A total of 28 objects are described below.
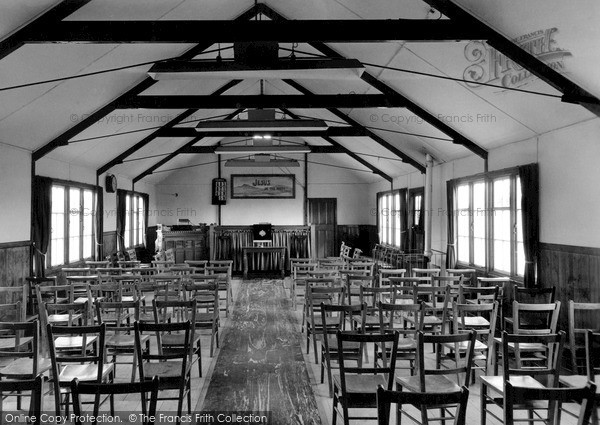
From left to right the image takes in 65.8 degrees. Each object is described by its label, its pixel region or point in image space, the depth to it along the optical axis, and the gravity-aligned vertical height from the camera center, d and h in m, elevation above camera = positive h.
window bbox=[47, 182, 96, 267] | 8.86 +0.10
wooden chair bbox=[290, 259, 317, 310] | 8.05 -1.04
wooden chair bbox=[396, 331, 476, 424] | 3.03 -1.04
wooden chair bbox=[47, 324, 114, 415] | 3.15 -1.08
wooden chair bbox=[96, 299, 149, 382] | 4.11 -1.09
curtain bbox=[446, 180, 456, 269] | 9.48 +0.00
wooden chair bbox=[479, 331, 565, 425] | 2.99 -0.98
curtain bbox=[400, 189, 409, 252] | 12.64 +0.19
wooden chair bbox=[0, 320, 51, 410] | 3.29 -1.09
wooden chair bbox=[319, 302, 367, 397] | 3.91 -1.12
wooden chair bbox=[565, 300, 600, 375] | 4.04 -1.11
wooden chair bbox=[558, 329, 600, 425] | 3.12 -1.08
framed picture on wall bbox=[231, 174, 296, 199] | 16.66 +1.49
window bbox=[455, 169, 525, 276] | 7.28 +0.07
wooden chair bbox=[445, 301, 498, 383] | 3.94 -1.05
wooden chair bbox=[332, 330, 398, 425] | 3.09 -1.13
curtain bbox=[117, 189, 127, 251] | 12.05 +0.26
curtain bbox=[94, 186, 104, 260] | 10.70 +0.04
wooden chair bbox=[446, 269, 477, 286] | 7.04 -0.82
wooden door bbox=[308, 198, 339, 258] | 16.84 +0.19
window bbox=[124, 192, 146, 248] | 13.47 +0.25
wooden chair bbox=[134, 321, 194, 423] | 3.33 -1.12
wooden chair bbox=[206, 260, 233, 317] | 7.57 -0.96
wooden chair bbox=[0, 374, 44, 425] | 2.04 -0.72
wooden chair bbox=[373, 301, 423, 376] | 3.92 -1.10
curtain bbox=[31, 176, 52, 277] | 7.75 +0.07
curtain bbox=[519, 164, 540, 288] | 6.61 +0.07
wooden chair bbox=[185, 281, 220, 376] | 5.15 -1.07
